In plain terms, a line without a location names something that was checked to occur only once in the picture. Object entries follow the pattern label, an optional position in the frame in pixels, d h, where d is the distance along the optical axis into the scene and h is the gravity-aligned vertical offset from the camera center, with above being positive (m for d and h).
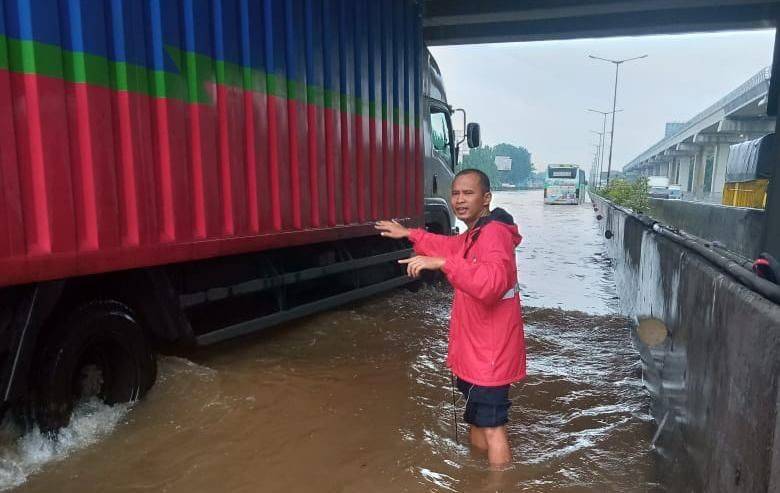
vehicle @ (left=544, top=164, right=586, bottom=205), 38.75 -0.68
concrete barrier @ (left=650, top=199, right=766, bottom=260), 7.29 -0.83
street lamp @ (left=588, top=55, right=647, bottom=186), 37.16 +5.59
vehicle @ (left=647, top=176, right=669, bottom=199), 32.91 -0.76
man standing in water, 2.24 -0.64
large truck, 2.52 -0.02
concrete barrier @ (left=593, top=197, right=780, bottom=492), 1.42 -0.68
